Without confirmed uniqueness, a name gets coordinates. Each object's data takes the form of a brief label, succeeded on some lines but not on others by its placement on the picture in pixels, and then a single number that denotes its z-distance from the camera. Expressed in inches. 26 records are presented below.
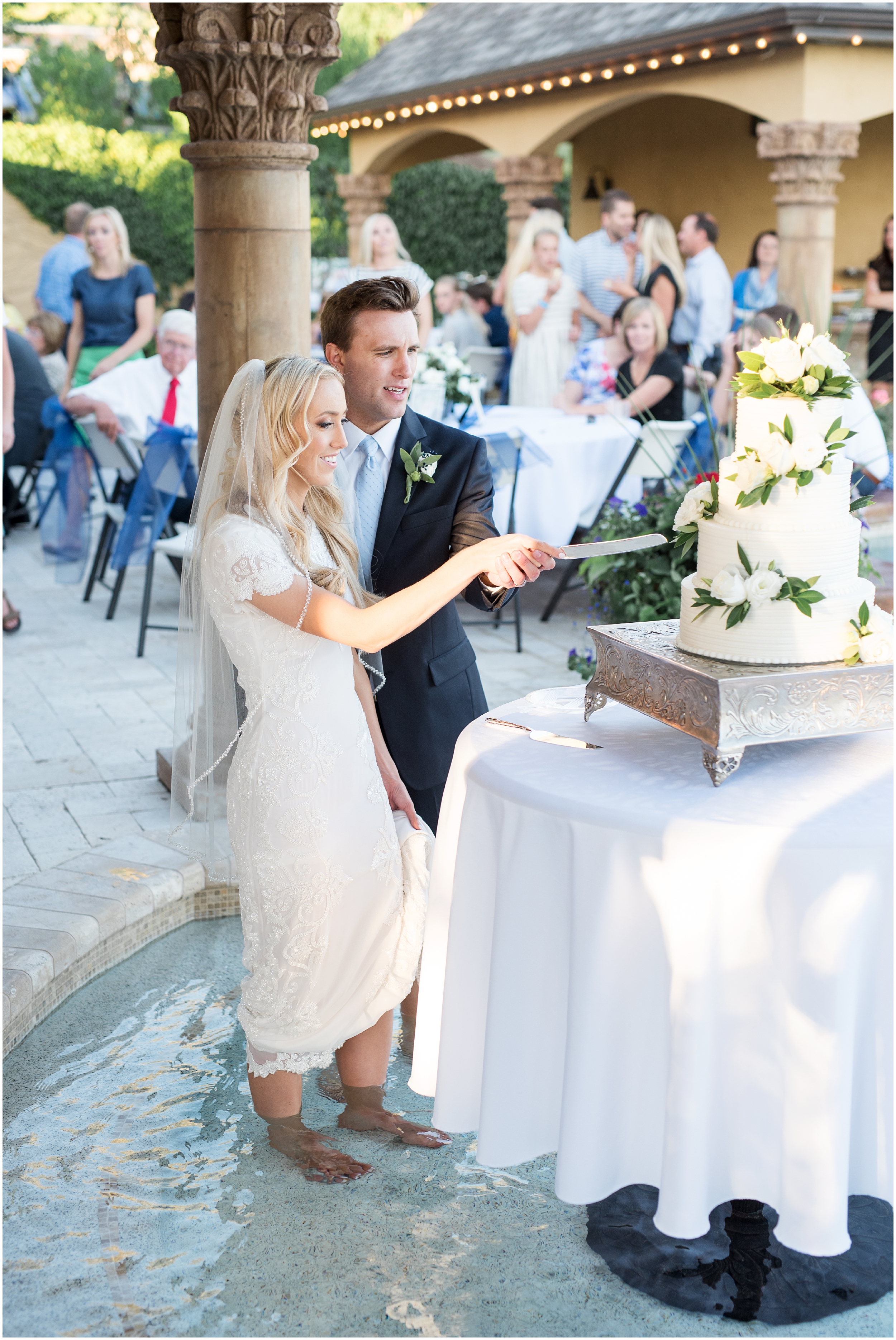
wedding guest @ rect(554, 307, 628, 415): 319.0
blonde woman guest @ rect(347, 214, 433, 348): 337.7
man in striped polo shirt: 378.0
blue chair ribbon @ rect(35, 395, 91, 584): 318.3
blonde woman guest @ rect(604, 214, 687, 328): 346.3
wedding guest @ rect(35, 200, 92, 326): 443.5
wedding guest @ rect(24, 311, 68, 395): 427.2
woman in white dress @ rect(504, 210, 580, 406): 369.4
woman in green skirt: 356.2
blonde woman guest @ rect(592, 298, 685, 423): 305.0
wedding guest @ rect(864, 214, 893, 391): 392.2
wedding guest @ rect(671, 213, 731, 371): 365.7
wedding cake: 93.4
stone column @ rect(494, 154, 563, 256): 547.8
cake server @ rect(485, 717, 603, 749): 101.6
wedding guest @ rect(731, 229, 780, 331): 405.7
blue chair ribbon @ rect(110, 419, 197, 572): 274.5
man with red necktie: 298.4
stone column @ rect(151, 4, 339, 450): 169.8
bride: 106.0
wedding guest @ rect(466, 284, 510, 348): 461.4
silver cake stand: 90.7
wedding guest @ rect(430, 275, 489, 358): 450.9
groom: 120.8
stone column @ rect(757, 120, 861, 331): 419.2
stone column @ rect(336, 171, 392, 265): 665.6
